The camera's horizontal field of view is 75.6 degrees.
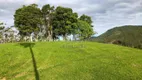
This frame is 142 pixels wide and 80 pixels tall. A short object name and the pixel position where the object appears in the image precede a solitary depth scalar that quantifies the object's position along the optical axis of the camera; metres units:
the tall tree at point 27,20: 31.66
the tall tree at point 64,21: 32.18
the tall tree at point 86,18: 37.29
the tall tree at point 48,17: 33.54
